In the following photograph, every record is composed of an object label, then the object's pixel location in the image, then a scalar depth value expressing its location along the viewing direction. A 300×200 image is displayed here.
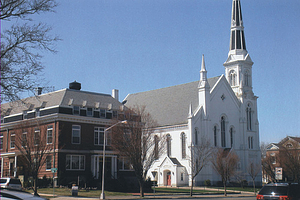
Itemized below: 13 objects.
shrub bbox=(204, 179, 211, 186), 60.41
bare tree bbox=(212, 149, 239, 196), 51.19
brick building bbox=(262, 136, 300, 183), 61.72
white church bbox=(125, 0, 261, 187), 62.75
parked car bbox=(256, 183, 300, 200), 16.09
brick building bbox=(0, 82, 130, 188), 42.06
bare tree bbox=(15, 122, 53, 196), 34.62
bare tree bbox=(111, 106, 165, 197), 38.00
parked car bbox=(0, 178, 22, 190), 33.06
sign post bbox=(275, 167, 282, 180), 33.15
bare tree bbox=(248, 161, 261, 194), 60.09
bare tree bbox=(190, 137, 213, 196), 56.26
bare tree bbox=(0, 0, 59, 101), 18.00
